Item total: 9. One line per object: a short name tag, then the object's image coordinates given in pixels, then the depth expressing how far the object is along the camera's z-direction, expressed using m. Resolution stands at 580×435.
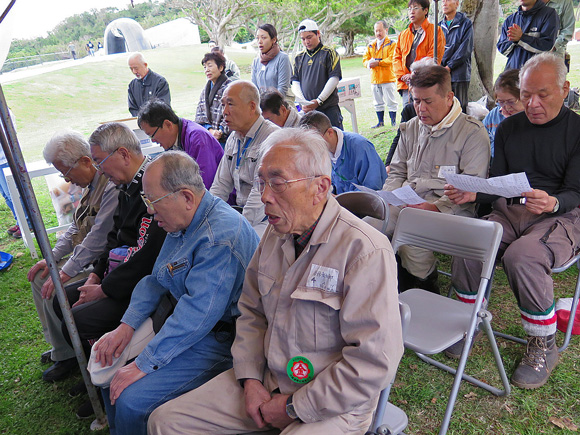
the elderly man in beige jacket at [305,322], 1.48
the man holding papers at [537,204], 2.53
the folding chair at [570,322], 2.67
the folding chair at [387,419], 1.63
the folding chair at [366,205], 2.70
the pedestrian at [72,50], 22.38
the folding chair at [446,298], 2.15
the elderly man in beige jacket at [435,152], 3.16
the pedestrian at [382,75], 9.93
